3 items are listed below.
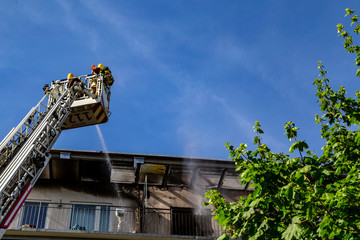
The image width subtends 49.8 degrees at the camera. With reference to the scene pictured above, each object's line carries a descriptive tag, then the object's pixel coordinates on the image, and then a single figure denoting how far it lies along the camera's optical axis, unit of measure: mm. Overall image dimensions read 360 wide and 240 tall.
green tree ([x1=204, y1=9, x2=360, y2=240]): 7645
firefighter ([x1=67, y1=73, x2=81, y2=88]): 14096
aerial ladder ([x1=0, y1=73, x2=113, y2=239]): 9571
